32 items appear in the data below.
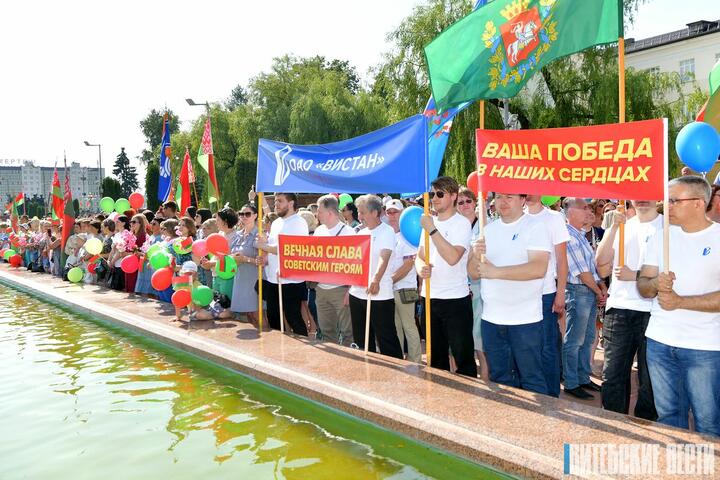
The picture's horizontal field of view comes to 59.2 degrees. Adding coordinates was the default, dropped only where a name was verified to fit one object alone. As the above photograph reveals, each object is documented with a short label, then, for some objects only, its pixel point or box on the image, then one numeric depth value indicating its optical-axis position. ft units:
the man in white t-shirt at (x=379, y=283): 21.68
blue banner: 20.53
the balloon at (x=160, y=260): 31.42
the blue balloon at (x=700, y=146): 17.56
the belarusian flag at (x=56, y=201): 57.68
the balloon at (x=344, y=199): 37.94
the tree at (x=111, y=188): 178.81
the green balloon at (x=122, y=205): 50.11
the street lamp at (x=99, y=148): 133.59
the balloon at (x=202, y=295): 29.32
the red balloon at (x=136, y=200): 51.34
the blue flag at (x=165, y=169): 53.21
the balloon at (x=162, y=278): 30.94
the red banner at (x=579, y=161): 14.29
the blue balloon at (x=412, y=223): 21.53
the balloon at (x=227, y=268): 28.35
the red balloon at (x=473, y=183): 24.51
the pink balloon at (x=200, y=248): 29.01
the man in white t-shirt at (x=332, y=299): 23.94
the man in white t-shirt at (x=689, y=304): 12.51
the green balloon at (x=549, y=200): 28.58
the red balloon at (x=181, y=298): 29.04
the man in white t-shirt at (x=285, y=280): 25.93
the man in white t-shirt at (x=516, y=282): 16.37
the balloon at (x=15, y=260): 65.05
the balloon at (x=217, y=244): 27.71
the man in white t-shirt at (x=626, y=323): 15.89
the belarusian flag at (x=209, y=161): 45.11
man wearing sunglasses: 18.69
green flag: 16.39
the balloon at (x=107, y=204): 51.01
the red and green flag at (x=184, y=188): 48.11
